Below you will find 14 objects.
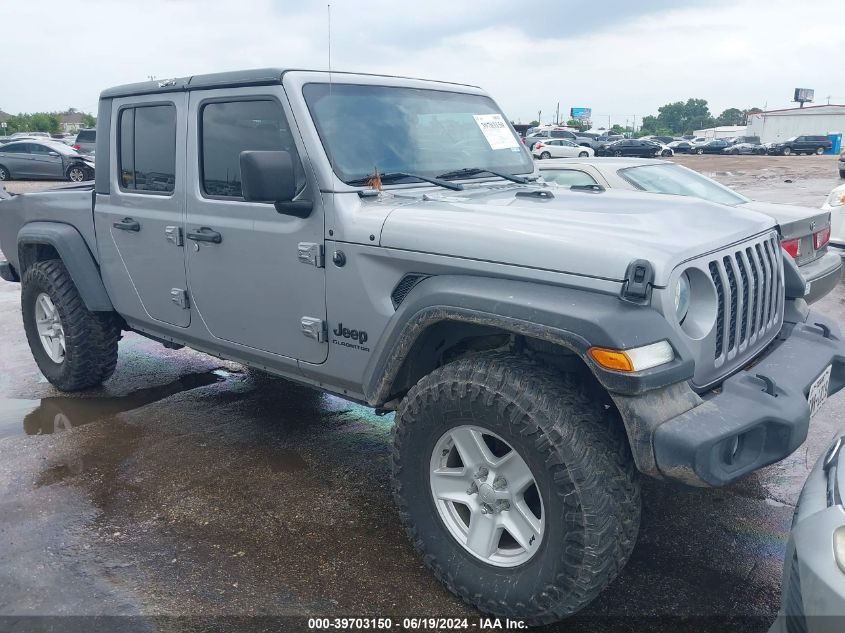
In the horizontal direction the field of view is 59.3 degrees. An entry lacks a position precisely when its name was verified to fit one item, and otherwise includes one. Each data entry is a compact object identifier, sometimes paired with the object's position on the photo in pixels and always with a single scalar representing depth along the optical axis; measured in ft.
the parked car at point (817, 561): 6.05
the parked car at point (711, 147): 170.71
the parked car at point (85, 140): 90.52
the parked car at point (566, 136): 143.95
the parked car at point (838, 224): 25.61
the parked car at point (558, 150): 100.17
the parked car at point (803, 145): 154.28
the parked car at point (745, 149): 165.48
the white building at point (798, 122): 237.86
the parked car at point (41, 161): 72.18
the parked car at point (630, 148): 137.39
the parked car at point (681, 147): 176.14
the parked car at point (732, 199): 18.81
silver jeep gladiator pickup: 7.92
